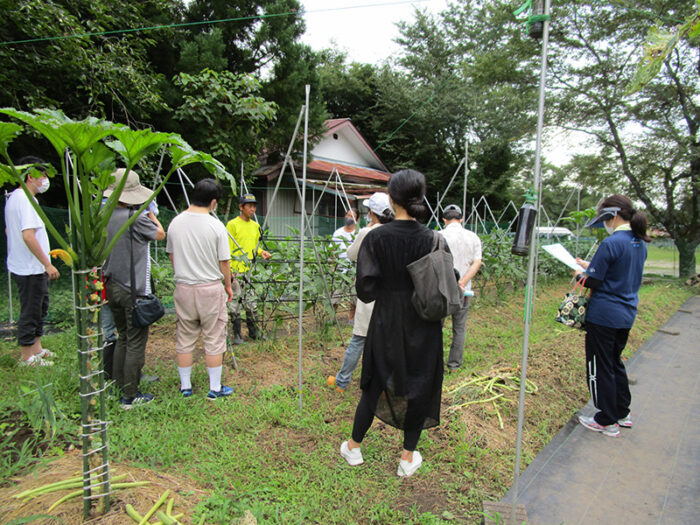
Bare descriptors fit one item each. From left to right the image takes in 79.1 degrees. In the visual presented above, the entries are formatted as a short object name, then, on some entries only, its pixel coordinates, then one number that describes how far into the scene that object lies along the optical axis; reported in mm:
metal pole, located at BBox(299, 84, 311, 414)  3025
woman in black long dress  2305
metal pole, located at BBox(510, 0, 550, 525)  1833
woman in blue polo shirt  2992
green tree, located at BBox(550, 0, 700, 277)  11117
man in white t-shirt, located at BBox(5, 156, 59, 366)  3559
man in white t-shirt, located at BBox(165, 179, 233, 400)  3127
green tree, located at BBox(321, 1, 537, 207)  19438
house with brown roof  13133
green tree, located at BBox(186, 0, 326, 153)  10289
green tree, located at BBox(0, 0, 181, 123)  5848
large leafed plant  1613
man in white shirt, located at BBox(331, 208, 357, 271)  4867
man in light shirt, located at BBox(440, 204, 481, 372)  4094
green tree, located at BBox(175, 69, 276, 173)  6195
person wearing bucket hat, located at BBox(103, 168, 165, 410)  2973
